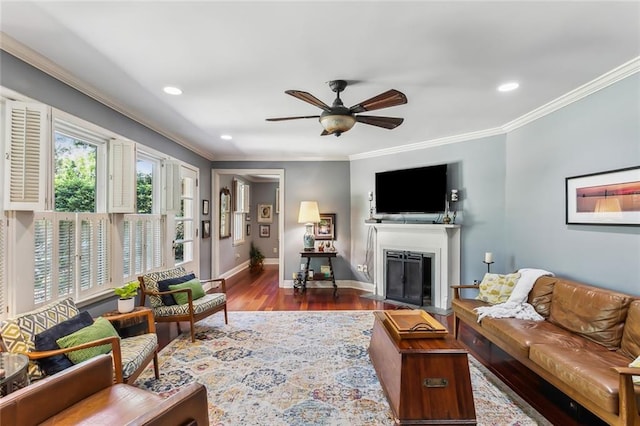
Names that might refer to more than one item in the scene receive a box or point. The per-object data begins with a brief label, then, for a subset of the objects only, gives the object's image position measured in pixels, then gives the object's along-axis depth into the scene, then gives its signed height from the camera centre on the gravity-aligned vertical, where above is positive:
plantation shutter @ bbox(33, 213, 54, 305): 2.33 -0.34
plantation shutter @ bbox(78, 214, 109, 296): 2.80 -0.38
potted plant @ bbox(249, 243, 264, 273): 7.83 -1.24
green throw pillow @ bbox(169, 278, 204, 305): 3.28 -0.87
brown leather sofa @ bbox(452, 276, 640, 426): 1.64 -0.94
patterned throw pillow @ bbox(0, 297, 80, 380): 1.81 -0.72
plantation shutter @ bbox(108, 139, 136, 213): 3.09 +0.40
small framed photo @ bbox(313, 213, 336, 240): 5.81 -0.24
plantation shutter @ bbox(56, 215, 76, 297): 2.56 -0.34
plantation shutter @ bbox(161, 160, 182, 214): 4.10 +0.38
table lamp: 5.45 -0.03
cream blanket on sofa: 2.78 -0.88
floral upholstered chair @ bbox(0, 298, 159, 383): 1.83 -0.82
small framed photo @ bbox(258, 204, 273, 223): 8.55 +0.04
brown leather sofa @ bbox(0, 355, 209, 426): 1.16 -0.90
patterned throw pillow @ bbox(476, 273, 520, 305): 3.19 -0.79
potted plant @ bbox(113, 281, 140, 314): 2.73 -0.77
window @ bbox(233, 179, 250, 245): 7.20 +0.17
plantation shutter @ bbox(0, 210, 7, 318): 2.04 -0.37
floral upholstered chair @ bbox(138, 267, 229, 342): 3.19 -0.93
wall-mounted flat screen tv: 4.50 +0.39
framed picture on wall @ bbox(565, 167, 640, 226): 2.39 +0.14
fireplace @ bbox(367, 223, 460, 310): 4.44 -0.50
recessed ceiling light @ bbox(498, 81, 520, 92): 2.67 +1.16
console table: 5.39 -0.81
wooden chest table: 1.91 -1.11
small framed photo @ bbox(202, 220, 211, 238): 5.52 -0.26
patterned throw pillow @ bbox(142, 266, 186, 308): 3.23 -0.73
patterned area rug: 2.08 -1.38
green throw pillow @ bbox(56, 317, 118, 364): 1.93 -0.83
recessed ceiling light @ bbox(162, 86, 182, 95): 2.75 +1.15
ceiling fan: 2.21 +0.84
